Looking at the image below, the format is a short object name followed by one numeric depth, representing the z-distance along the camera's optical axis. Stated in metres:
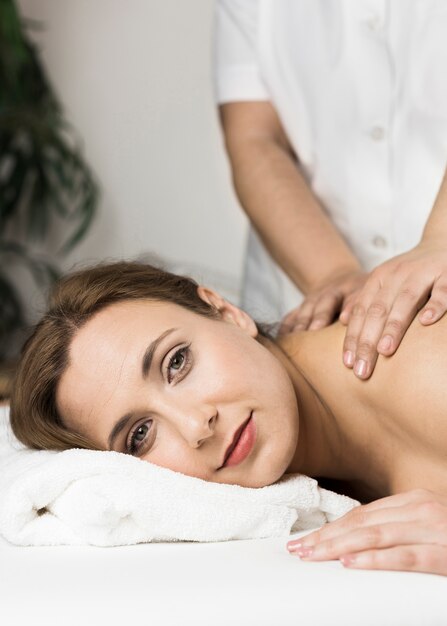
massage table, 0.93
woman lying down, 1.11
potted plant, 2.22
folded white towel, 1.07
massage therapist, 1.35
